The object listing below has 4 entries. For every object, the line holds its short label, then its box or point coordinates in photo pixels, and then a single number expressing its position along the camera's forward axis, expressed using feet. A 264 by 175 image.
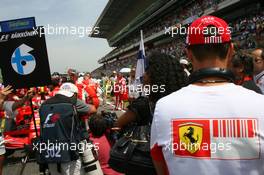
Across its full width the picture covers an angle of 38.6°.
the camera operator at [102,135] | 13.67
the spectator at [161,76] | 8.55
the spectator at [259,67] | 13.58
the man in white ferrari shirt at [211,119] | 5.08
